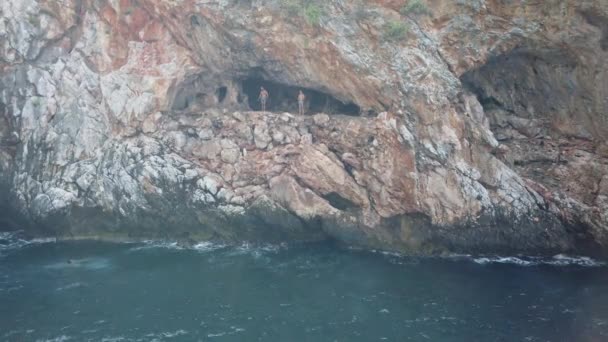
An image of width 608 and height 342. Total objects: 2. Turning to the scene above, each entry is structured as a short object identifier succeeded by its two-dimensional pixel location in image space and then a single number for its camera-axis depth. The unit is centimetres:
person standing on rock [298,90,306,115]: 3732
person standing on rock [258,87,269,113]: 3809
